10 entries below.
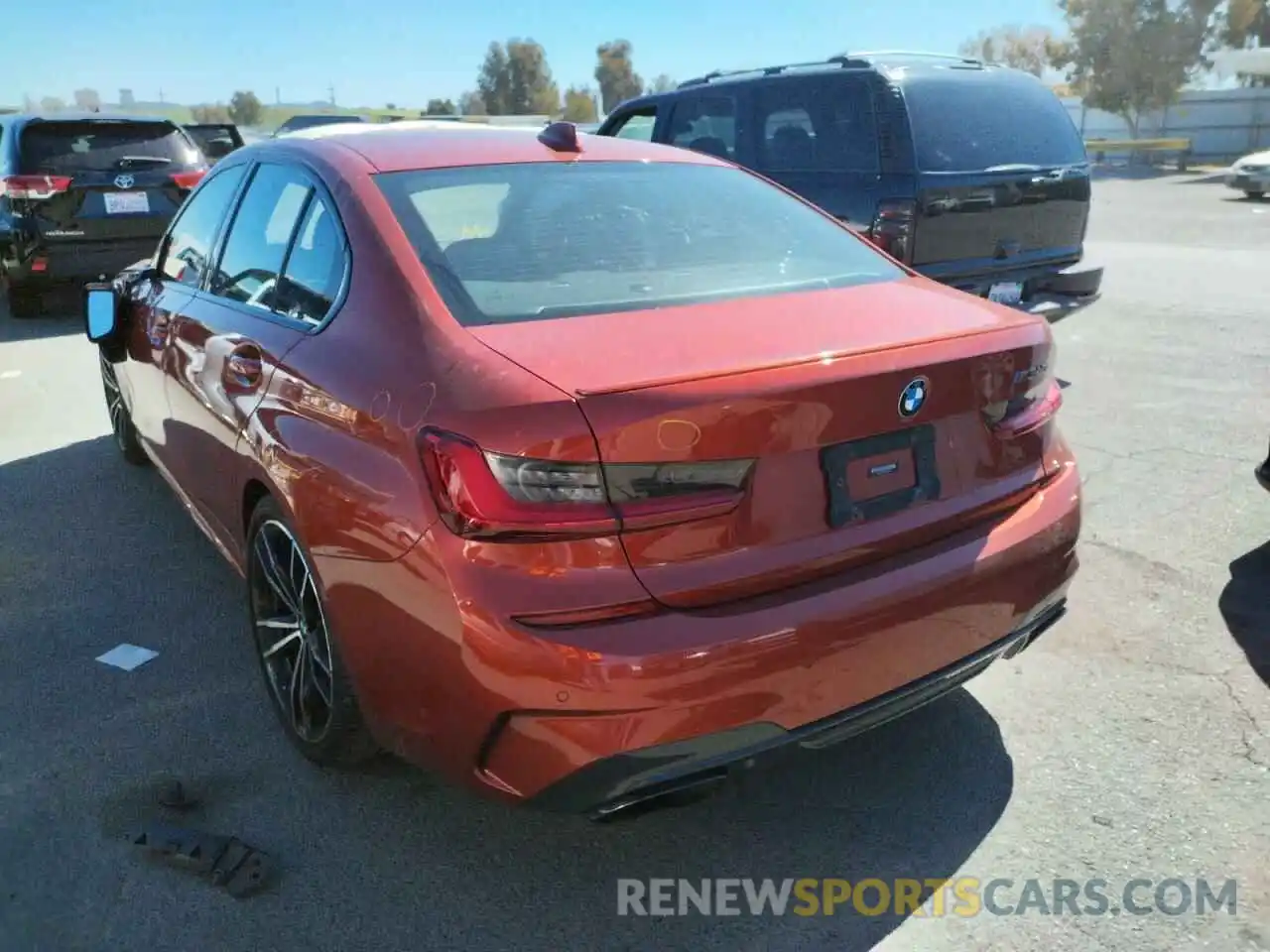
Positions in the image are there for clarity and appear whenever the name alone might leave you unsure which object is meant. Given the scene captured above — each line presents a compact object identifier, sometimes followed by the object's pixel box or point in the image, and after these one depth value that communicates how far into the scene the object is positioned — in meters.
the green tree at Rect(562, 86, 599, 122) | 86.01
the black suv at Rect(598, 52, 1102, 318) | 6.02
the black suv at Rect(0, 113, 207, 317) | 9.23
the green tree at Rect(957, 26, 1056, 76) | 87.75
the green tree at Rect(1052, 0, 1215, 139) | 43.06
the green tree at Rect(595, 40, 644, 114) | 87.25
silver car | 22.28
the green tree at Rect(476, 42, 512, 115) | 84.38
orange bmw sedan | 2.07
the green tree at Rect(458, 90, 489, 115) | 87.19
